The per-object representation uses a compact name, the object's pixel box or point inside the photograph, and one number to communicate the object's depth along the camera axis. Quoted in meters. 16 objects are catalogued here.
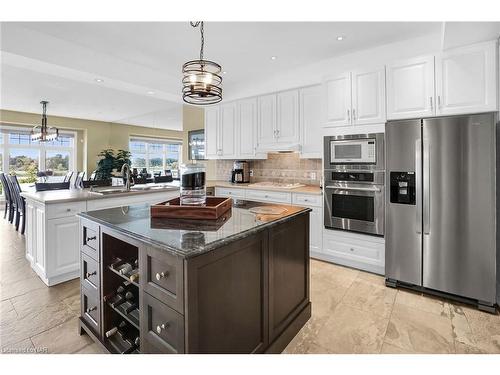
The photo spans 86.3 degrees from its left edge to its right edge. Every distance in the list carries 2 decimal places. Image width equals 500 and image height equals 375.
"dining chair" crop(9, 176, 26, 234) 4.42
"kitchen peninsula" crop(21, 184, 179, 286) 2.67
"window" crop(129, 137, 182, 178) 10.27
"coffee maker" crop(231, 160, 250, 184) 4.70
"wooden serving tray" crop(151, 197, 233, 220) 1.62
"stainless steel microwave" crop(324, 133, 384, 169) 2.89
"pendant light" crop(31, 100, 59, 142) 5.93
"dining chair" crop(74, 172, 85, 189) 6.08
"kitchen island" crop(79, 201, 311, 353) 1.15
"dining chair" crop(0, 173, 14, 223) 5.16
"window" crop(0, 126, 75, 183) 7.41
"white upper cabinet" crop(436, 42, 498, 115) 2.27
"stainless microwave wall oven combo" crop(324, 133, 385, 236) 2.89
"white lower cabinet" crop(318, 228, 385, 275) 2.97
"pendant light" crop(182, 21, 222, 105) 1.81
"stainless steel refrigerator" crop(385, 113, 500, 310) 2.25
